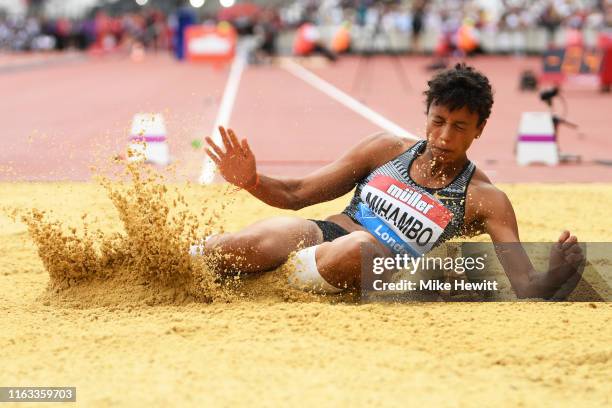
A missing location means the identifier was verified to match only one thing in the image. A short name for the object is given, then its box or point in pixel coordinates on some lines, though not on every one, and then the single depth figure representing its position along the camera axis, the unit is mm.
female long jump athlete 8109
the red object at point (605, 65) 38906
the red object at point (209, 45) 61406
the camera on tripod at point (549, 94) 18500
